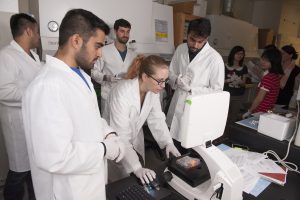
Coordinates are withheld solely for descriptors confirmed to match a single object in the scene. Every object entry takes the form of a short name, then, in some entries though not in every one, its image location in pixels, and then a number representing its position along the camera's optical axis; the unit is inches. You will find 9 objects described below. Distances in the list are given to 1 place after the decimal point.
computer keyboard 33.8
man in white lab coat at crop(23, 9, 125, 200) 28.2
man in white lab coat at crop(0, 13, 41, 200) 58.4
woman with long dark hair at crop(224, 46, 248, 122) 119.0
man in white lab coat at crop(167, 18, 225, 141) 73.0
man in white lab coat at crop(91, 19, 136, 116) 85.8
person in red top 84.7
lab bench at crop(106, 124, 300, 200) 36.3
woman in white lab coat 50.3
